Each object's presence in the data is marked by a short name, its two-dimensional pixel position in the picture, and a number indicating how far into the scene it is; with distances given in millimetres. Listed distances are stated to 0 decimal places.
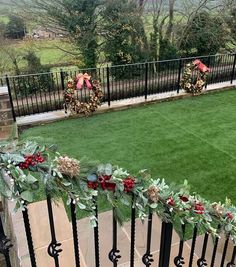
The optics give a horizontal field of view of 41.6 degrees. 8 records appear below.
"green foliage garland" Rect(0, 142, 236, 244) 1056
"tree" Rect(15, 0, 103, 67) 9969
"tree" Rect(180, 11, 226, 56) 10723
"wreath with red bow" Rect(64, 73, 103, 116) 6406
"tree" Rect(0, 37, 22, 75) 10047
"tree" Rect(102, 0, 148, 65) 9945
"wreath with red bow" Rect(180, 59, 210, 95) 7691
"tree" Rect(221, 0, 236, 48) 10739
